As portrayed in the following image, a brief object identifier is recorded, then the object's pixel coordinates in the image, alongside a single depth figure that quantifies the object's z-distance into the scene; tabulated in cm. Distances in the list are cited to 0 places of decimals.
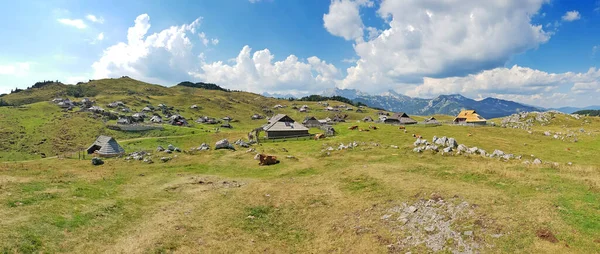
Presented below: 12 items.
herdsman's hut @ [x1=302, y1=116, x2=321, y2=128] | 10619
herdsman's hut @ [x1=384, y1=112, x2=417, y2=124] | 11046
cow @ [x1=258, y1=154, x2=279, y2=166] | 4499
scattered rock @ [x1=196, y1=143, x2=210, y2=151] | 5736
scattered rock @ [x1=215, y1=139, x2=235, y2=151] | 5797
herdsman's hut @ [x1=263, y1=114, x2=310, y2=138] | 7706
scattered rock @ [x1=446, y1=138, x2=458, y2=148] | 4383
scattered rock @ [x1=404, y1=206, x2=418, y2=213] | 2193
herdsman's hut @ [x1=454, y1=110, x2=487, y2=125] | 11060
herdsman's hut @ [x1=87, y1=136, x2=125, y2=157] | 5794
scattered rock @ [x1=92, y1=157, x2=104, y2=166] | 4780
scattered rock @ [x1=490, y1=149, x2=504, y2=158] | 3834
